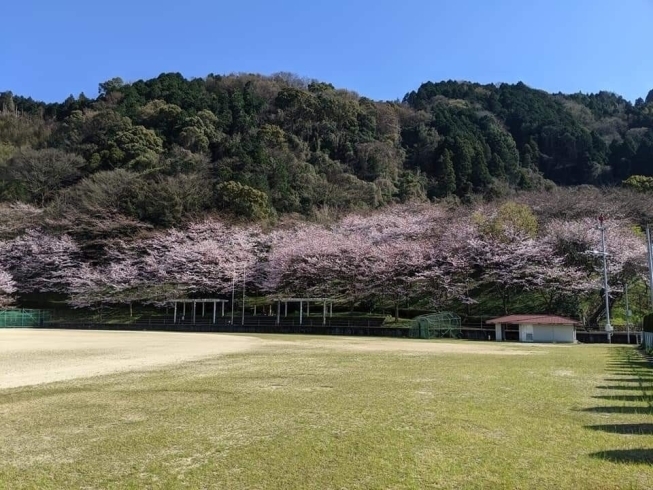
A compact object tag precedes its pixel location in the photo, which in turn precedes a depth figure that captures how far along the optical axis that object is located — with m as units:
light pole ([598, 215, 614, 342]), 29.23
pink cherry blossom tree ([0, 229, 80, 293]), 52.81
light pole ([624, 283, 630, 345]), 28.70
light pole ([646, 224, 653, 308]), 22.64
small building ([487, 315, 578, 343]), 29.84
